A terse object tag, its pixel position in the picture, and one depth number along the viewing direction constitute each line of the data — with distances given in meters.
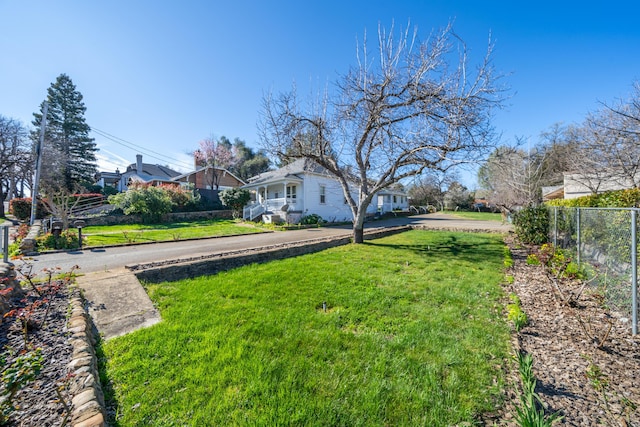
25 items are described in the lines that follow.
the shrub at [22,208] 17.45
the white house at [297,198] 18.44
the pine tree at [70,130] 29.73
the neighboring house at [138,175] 35.50
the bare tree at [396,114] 7.26
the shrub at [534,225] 9.00
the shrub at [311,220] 17.88
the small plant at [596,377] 2.26
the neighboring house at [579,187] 10.80
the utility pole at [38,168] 12.20
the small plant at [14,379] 1.57
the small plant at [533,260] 6.57
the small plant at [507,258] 6.55
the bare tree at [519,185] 17.00
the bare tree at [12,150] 21.39
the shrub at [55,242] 8.13
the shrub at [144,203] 15.80
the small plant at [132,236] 9.52
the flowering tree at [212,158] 31.84
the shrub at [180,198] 19.20
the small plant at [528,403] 1.60
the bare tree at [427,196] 37.71
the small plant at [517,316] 3.38
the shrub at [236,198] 20.53
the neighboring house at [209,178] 31.41
